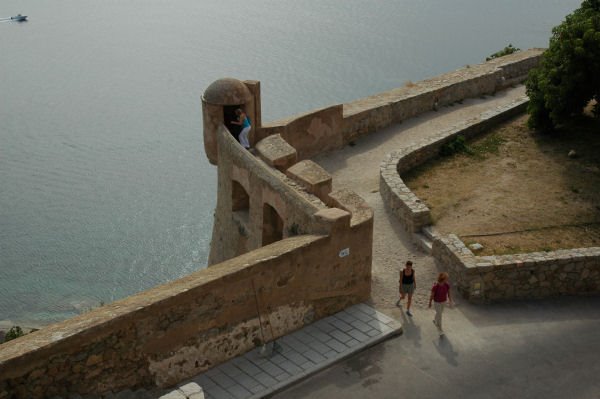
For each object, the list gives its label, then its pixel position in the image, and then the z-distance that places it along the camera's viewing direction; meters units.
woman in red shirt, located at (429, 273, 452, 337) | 11.41
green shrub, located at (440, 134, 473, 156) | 17.86
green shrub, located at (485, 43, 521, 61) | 25.67
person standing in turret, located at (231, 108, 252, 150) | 15.77
